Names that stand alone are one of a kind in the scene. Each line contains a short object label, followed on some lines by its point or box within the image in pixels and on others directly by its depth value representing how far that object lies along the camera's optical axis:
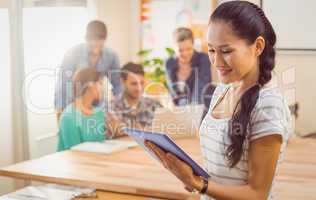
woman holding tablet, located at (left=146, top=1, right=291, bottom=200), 1.34
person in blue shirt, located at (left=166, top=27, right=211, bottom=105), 4.34
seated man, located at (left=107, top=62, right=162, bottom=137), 3.45
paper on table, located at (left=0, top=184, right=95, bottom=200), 2.00
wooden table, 2.00
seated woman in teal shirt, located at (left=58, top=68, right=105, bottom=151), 3.09
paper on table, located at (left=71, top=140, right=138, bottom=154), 2.72
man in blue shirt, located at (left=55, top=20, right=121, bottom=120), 3.90
